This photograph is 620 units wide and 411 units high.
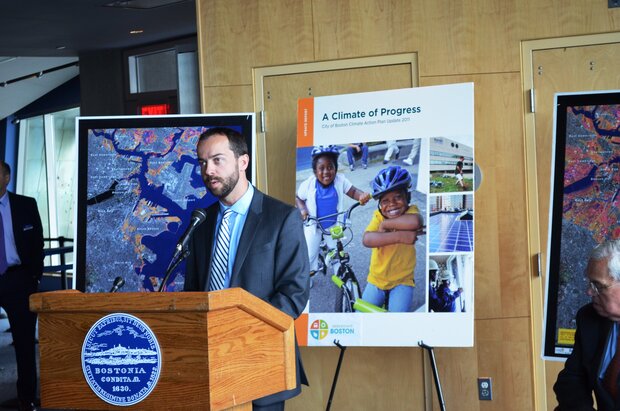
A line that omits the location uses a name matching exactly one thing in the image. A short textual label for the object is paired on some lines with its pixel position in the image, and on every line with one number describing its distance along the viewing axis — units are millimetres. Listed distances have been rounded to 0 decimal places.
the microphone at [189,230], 2713
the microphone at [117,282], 2690
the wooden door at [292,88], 5121
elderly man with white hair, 2889
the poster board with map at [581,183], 3932
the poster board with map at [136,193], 4742
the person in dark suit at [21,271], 6711
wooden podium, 2193
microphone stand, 2701
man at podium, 3154
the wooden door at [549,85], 4770
